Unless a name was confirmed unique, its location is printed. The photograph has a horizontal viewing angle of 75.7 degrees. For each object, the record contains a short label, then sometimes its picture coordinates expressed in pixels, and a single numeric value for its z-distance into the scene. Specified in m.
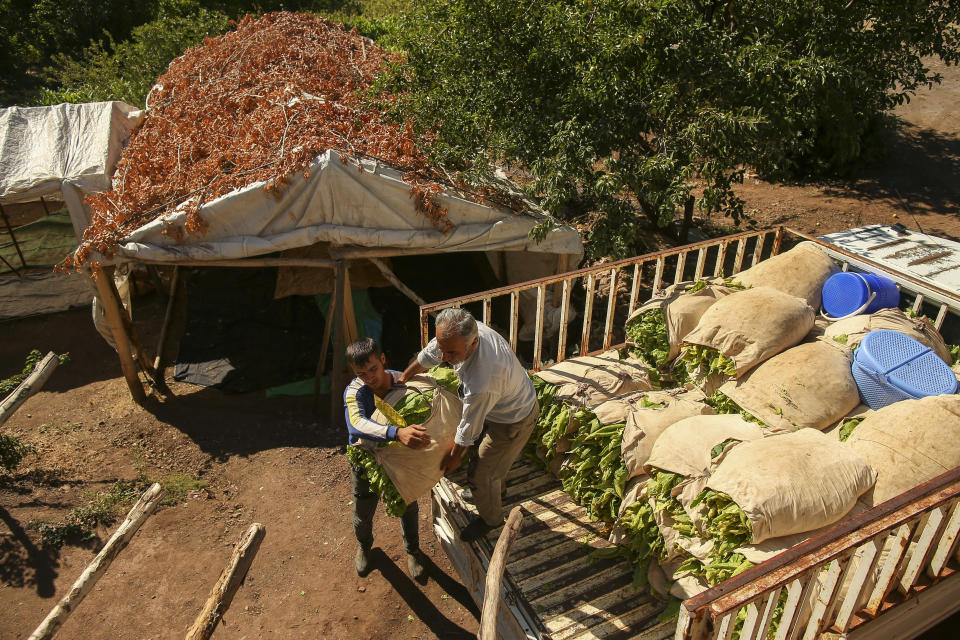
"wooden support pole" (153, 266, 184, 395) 8.12
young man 3.87
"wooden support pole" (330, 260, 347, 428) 7.03
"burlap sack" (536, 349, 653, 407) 4.69
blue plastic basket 4.02
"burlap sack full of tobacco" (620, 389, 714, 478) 3.96
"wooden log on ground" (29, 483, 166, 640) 3.33
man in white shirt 3.57
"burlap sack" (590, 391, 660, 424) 4.38
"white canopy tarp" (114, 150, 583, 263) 6.55
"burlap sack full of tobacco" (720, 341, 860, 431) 4.06
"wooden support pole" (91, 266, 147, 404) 7.18
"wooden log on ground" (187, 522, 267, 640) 3.02
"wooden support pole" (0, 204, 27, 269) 9.27
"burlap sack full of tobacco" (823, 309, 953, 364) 4.60
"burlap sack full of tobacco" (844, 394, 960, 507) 3.27
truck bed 3.67
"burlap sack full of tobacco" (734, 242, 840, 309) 5.23
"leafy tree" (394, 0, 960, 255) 6.93
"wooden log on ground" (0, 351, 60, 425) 5.29
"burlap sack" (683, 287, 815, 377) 4.49
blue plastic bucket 5.09
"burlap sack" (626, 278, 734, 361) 5.09
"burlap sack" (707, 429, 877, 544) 3.09
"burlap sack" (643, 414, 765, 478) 3.62
